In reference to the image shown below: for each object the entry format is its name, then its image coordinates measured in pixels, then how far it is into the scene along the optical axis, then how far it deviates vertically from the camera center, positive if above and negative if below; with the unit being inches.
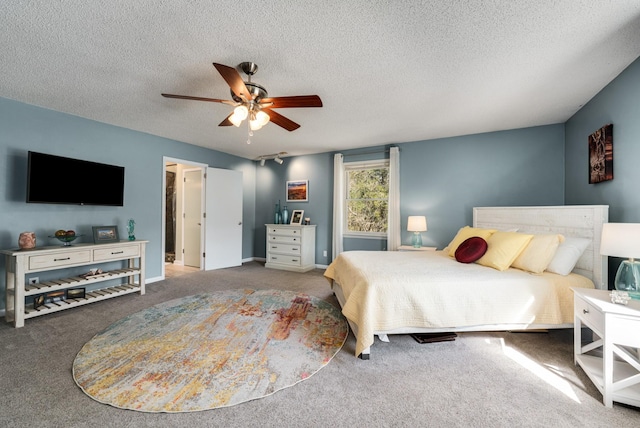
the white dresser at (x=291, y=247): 201.8 -26.5
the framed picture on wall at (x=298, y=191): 223.0 +20.2
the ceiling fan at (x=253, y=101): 85.9 +39.3
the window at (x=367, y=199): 196.5 +12.3
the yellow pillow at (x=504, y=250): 100.4 -13.9
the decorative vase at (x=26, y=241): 108.7 -11.9
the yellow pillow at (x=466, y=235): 122.1 -9.8
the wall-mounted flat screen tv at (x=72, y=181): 115.2 +15.5
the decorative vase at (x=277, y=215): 221.9 -1.0
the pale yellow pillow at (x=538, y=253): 95.8 -14.5
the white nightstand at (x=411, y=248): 163.7 -21.5
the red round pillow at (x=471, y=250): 108.9 -15.1
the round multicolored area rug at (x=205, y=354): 63.8 -44.0
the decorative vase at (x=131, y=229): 145.9 -8.9
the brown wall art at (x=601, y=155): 98.2 +24.4
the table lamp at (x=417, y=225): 164.2 -6.6
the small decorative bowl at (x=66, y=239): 120.3 -12.2
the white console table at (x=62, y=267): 102.2 -28.1
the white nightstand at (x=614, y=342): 59.1 -28.9
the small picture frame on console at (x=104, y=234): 133.3 -11.1
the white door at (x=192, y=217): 213.3 -3.0
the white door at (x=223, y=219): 202.5 -4.3
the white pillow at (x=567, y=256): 94.0 -14.9
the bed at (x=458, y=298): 82.2 -27.4
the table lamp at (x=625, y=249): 66.2 -8.9
